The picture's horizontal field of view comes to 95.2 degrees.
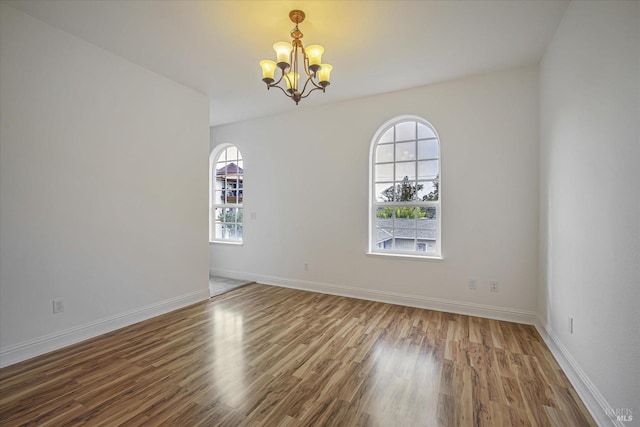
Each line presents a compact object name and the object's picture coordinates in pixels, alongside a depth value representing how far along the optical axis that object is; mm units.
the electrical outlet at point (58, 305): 2561
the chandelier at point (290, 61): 2229
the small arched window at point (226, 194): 5422
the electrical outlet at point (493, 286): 3314
